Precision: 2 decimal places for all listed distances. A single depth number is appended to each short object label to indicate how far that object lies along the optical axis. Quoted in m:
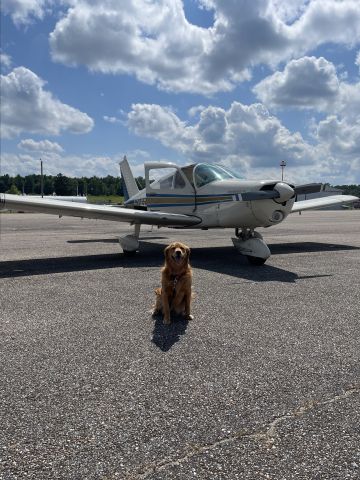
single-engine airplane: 9.17
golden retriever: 4.69
